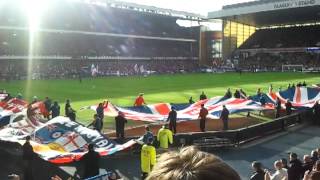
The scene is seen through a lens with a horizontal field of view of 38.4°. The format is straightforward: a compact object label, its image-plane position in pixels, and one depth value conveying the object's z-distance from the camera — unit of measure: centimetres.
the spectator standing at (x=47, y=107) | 2353
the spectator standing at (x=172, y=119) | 2059
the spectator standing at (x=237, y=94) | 2925
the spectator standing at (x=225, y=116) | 2158
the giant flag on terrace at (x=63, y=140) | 1389
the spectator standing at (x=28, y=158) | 1298
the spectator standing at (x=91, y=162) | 1197
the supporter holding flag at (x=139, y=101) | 2509
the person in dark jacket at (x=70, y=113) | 2163
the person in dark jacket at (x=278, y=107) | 2558
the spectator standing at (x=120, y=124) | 1934
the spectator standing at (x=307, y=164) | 1015
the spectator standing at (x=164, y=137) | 1611
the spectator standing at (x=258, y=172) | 923
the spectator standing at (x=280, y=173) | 989
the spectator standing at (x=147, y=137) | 1522
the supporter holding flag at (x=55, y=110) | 2327
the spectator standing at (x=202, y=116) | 2119
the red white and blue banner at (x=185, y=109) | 2309
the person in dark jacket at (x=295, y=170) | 1009
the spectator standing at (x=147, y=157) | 1282
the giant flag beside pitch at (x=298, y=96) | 2923
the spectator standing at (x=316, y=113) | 2491
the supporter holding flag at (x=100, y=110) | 2180
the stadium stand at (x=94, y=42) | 6675
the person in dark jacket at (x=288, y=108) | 2547
